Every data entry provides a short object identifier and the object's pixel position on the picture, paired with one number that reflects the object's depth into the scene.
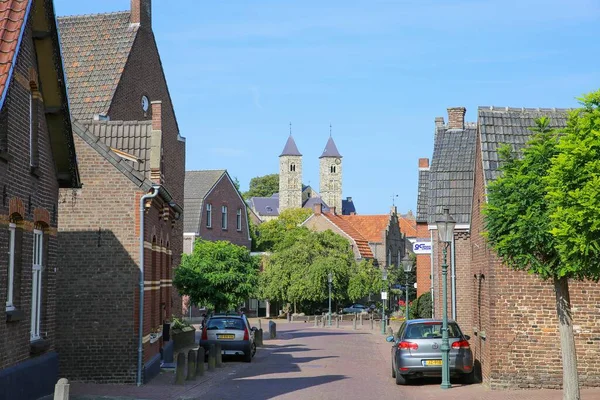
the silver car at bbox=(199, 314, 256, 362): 27.19
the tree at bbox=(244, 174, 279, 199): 180.88
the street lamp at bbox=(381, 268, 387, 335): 46.72
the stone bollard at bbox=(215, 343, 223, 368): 25.30
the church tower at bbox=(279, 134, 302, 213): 172.88
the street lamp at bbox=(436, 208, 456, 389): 19.23
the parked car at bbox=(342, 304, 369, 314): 73.11
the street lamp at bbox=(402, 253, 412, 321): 40.31
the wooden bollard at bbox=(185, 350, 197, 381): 21.17
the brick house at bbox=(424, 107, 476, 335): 30.53
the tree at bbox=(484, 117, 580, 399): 14.38
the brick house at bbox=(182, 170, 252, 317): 64.75
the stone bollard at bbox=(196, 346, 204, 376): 22.20
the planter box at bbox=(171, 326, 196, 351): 30.65
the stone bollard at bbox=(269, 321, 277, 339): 40.97
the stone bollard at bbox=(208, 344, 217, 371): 24.47
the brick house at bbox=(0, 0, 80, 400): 12.97
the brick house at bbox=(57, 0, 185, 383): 19.84
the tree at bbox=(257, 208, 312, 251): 96.25
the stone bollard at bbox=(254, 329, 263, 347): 34.72
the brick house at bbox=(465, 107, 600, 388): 17.88
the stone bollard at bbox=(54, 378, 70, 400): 9.68
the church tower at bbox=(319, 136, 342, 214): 185.12
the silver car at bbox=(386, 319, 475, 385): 19.89
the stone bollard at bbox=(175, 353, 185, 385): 20.18
